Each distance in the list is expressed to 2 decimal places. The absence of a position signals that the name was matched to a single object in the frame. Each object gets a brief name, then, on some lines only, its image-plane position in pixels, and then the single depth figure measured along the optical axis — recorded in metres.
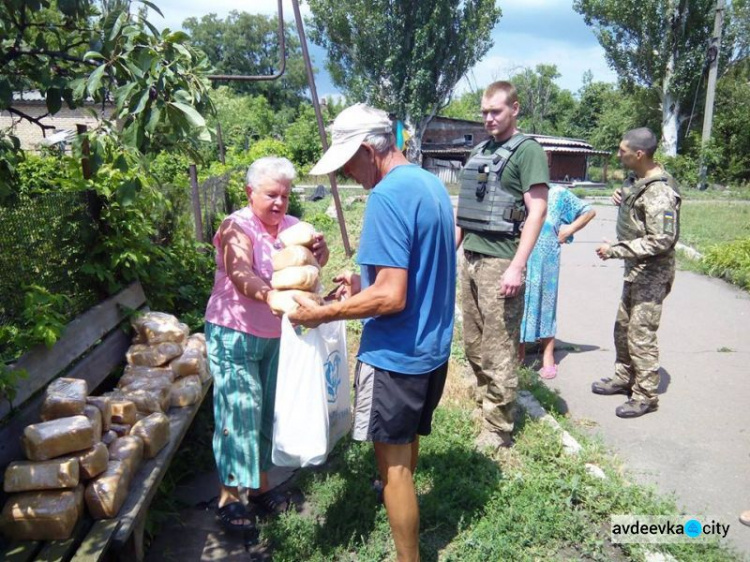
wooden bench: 2.24
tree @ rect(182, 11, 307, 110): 65.94
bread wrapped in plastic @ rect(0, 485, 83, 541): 2.26
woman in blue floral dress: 4.87
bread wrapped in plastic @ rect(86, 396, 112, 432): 2.86
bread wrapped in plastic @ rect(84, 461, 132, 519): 2.41
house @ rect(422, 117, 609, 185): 38.03
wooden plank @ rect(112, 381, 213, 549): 2.39
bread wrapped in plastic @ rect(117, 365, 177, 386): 3.55
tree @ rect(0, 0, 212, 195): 1.93
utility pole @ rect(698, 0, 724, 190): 25.39
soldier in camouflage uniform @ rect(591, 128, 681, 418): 3.87
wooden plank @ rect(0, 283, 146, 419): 2.76
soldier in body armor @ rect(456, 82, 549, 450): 3.36
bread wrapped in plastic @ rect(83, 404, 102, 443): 2.66
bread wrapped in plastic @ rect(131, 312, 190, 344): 3.99
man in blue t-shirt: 2.22
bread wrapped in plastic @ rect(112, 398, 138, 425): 3.06
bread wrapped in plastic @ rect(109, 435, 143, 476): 2.71
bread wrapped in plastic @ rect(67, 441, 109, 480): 2.50
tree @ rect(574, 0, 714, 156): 31.38
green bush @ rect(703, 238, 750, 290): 8.22
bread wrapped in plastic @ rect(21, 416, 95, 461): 2.48
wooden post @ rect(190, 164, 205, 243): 6.82
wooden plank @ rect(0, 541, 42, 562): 2.15
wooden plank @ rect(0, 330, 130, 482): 2.54
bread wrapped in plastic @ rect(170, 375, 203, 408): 3.57
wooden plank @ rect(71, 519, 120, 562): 2.16
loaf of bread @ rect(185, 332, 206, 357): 4.10
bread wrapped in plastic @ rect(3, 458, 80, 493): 2.38
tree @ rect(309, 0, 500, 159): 36.19
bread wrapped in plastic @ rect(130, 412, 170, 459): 2.93
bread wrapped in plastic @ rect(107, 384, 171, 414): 3.25
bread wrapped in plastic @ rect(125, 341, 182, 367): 3.77
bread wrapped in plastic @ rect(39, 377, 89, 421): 2.66
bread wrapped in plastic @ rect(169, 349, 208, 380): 3.78
